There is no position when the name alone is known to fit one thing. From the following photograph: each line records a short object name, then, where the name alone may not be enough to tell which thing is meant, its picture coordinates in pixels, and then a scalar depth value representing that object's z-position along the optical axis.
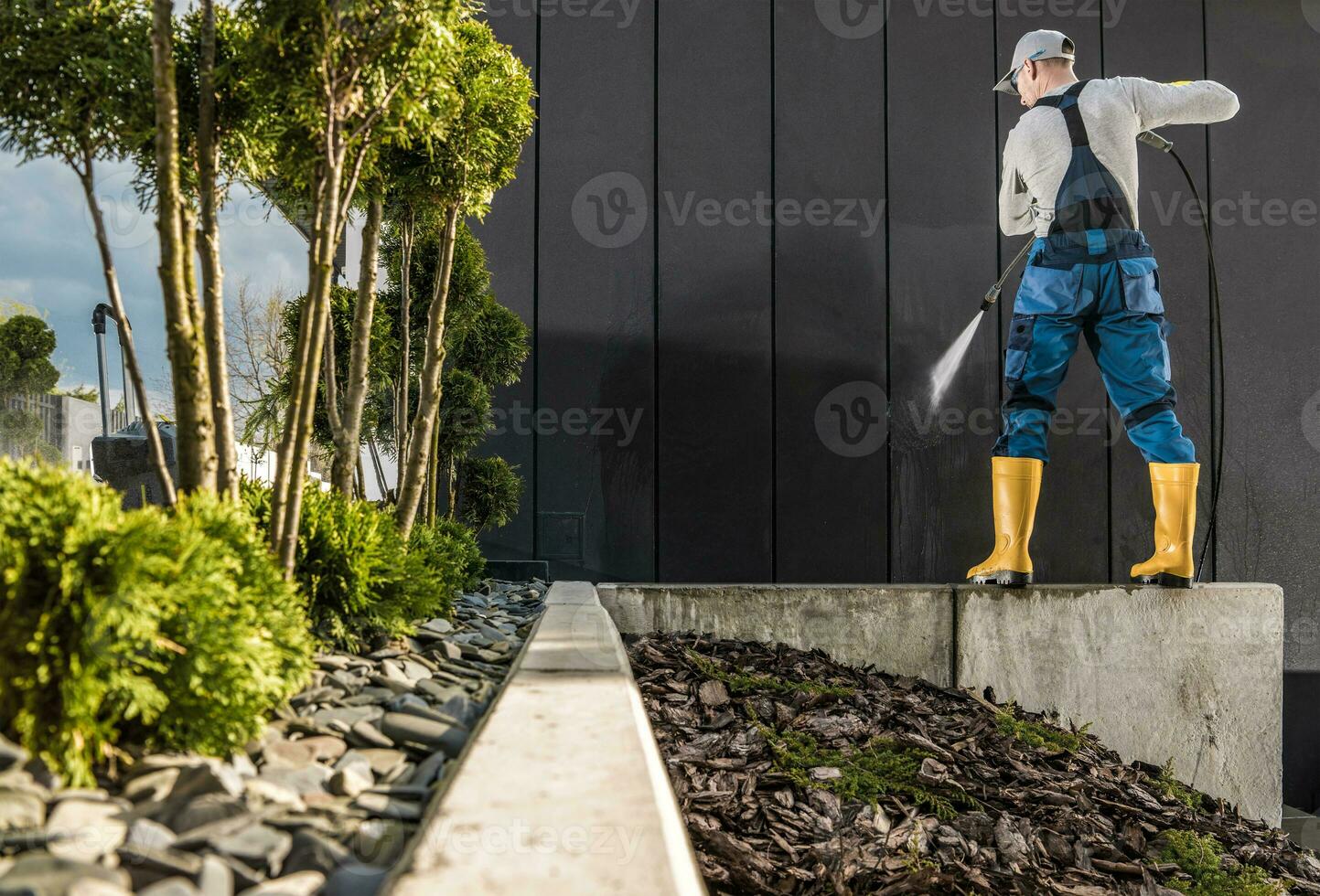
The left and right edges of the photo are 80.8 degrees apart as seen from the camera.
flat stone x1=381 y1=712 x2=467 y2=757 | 1.57
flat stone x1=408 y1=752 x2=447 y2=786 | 1.40
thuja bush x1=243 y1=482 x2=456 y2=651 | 2.11
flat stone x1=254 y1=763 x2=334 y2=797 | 1.31
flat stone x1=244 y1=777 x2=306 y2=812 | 1.22
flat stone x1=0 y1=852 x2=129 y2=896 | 0.86
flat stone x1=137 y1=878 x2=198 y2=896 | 0.90
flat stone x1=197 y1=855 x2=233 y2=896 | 0.95
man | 3.70
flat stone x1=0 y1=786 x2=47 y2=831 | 1.00
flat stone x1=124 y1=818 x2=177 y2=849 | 1.03
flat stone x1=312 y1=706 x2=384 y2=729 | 1.62
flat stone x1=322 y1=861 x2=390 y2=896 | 1.01
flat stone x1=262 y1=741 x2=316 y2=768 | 1.40
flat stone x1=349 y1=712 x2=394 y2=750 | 1.55
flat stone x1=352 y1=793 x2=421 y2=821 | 1.26
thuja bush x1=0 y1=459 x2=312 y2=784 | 1.15
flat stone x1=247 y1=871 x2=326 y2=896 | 0.95
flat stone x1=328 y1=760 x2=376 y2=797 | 1.32
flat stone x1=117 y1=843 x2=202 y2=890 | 0.97
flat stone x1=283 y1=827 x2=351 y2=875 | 1.06
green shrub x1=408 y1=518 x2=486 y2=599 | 2.99
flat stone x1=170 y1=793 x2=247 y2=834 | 1.10
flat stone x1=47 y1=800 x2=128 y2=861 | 0.99
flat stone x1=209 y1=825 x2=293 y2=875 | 1.04
